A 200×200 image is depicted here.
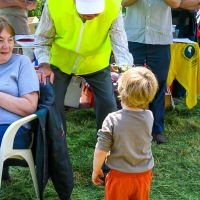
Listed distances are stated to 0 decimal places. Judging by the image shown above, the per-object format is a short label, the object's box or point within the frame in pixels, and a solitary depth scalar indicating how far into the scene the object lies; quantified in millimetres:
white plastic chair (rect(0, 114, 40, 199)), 3731
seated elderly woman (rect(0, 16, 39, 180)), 3983
